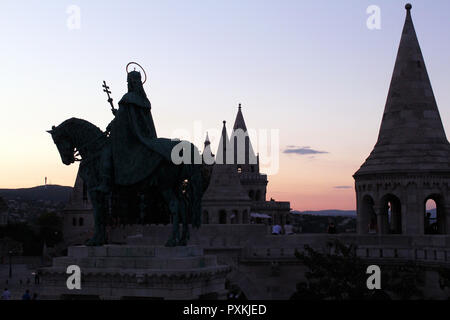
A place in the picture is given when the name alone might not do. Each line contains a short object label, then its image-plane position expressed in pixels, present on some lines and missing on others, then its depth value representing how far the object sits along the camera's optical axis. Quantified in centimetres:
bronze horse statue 1400
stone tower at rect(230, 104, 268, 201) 5750
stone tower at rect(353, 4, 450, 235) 2761
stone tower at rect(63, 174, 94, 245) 7212
